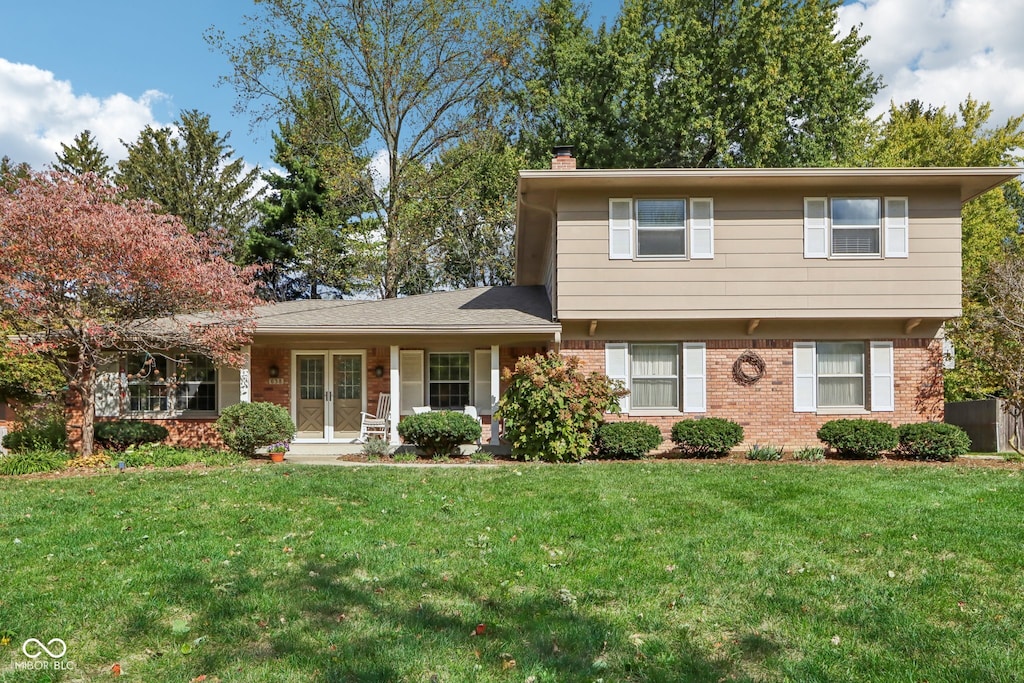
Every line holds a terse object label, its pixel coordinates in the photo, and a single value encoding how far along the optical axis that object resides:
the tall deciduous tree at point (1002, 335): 13.14
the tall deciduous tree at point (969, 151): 23.53
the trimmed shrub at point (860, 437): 12.02
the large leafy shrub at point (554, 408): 11.66
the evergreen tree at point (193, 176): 28.02
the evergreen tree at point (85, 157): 28.33
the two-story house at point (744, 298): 13.06
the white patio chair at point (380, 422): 14.49
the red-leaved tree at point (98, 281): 10.64
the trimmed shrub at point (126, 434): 13.06
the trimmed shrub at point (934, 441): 12.04
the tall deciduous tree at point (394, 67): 23.31
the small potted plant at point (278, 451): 12.60
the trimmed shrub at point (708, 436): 12.26
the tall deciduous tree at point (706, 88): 24.55
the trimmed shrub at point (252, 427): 12.55
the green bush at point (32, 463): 10.88
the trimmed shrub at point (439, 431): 12.41
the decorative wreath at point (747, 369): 13.54
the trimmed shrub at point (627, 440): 12.09
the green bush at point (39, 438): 12.55
